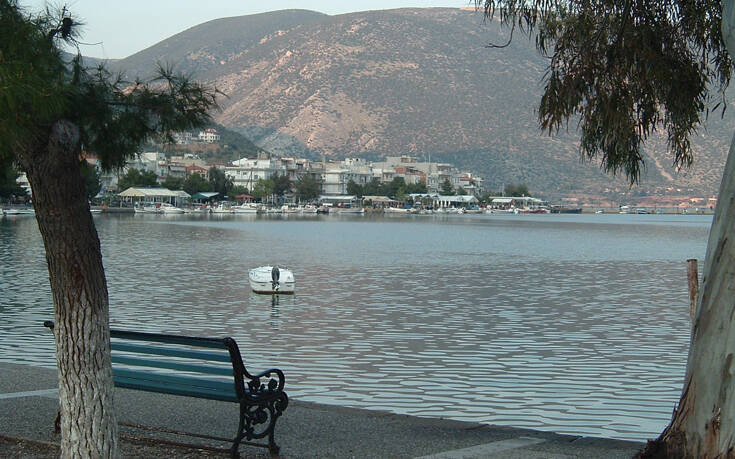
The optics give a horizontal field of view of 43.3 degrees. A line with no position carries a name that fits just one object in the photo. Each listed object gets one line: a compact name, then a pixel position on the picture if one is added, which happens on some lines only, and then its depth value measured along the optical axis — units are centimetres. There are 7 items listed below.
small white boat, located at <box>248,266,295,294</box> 2986
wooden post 1063
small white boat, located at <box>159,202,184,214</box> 15488
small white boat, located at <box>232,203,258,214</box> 17885
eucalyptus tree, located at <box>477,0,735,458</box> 1021
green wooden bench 740
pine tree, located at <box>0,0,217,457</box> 615
